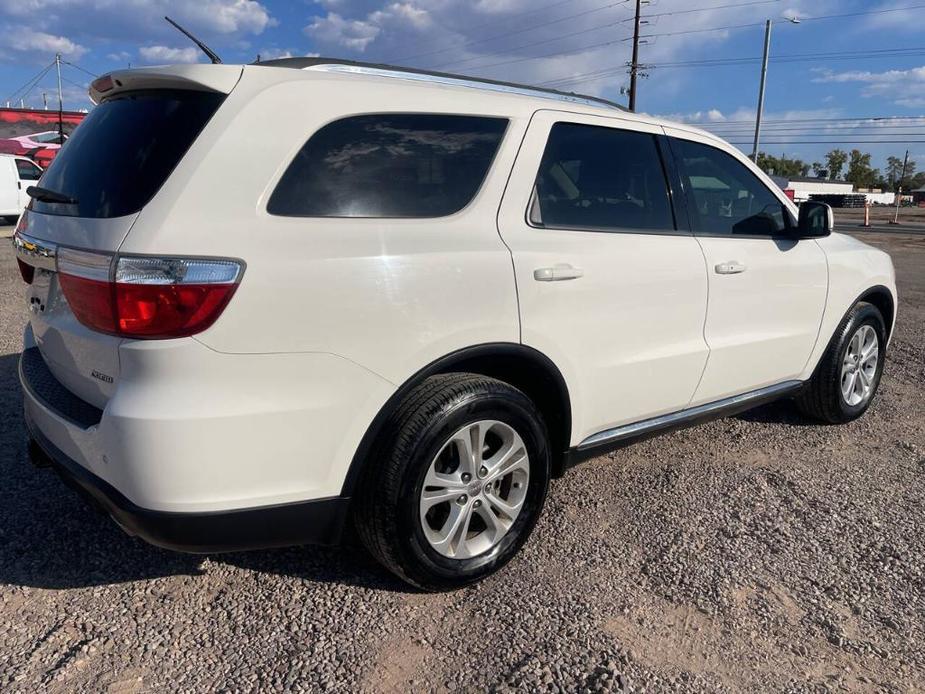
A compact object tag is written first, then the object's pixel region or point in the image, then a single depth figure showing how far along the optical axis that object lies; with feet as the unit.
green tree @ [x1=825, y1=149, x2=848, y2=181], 414.41
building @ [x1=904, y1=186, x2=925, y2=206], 349.25
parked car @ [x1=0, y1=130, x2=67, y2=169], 85.46
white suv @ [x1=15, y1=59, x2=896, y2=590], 6.91
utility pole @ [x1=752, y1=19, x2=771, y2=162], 124.79
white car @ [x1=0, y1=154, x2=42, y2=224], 57.16
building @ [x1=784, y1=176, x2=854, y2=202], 273.58
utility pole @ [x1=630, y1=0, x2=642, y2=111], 134.92
